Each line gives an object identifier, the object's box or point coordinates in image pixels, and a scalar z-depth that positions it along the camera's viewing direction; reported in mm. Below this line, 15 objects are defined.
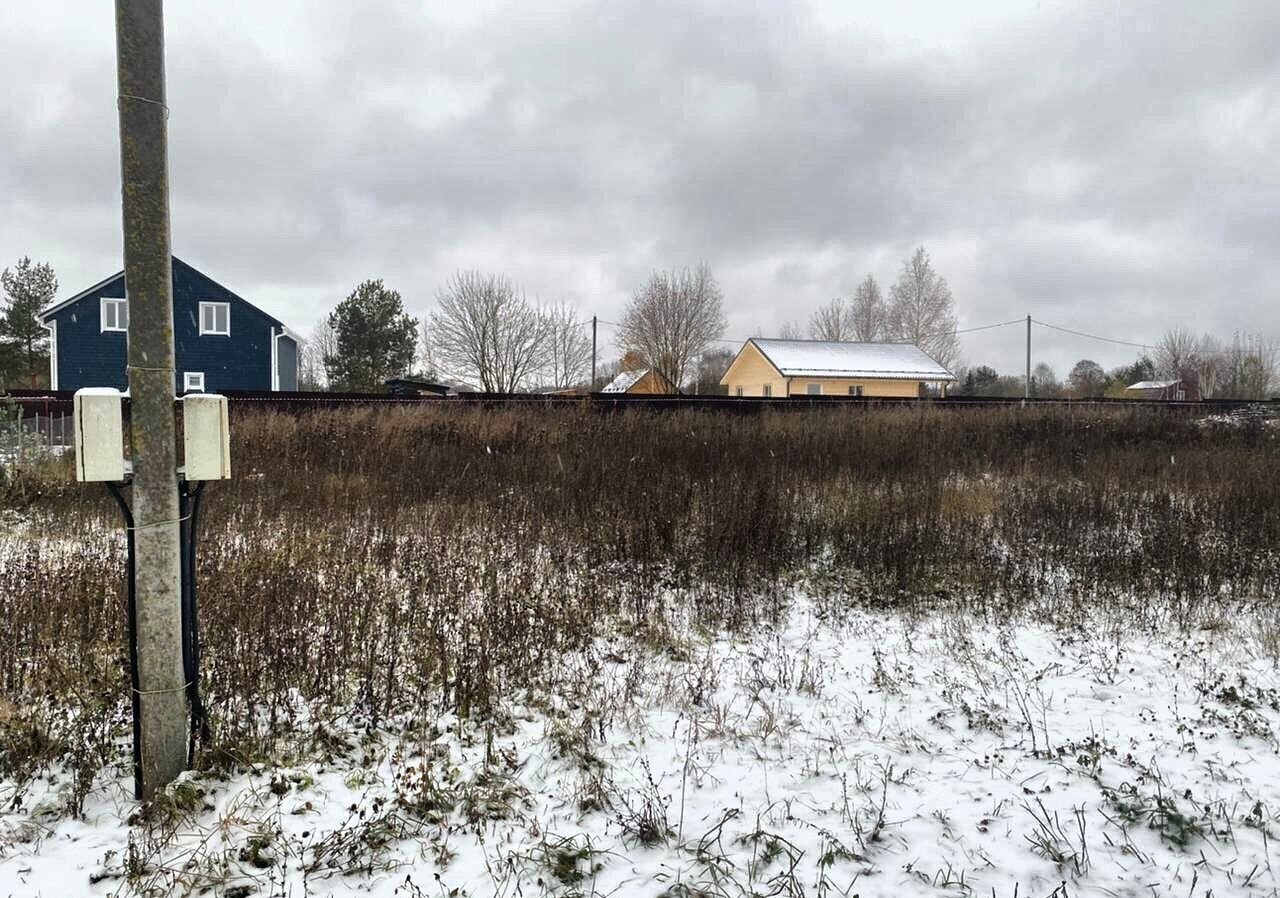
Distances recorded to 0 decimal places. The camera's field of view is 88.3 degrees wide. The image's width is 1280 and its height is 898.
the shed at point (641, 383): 41272
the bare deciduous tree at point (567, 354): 37906
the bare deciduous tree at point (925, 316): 53906
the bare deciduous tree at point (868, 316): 56938
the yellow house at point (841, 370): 37750
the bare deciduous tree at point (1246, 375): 46400
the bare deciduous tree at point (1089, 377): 53688
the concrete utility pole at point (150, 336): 2627
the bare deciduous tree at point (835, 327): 59031
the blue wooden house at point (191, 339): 26406
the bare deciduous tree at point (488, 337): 35812
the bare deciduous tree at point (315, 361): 53078
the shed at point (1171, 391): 53219
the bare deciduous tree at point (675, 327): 41906
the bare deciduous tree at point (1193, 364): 52194
